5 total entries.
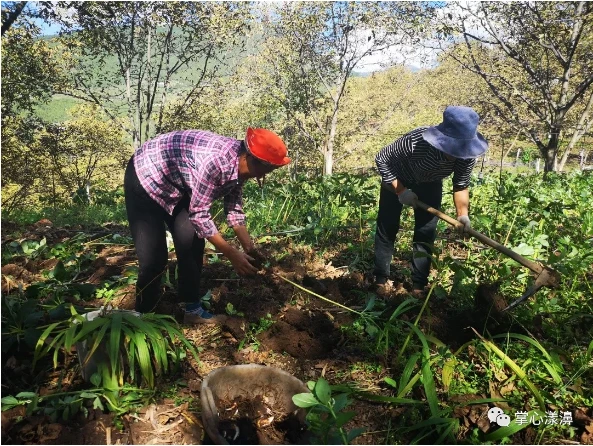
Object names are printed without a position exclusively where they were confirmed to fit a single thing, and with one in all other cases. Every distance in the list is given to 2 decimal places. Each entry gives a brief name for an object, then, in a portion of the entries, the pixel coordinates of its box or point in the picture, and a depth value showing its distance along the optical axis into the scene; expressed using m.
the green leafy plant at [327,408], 1.33
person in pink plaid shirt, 2.10
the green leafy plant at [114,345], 1.69
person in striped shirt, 2.46
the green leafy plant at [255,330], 2.34
